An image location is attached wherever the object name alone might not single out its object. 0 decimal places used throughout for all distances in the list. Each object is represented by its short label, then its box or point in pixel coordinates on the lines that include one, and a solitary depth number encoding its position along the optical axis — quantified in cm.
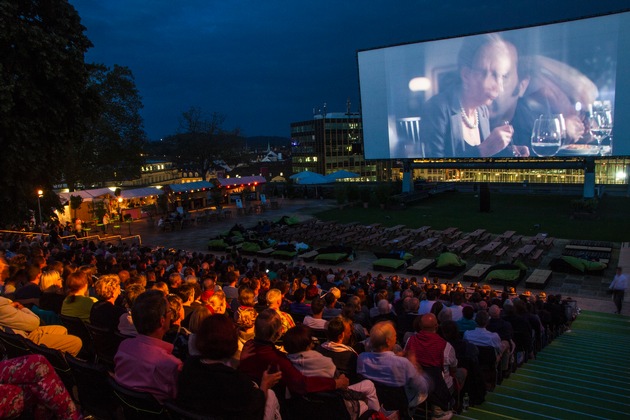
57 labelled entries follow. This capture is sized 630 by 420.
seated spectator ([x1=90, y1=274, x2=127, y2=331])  479
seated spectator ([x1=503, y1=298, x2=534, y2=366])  687
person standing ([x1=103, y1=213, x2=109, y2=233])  2617
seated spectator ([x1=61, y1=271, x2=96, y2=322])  527
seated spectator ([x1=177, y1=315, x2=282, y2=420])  288
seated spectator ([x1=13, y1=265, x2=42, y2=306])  618
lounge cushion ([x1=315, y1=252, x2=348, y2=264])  1767
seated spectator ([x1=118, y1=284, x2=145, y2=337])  462
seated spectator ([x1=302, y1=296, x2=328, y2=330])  545
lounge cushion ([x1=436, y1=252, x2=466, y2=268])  1572
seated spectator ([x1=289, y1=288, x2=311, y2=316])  681
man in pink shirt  314
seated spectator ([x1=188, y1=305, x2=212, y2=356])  411
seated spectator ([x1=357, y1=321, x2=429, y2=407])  382
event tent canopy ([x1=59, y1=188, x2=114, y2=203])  2761
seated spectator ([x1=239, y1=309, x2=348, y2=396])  327
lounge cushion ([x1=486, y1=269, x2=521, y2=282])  1420
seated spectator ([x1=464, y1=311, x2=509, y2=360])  556
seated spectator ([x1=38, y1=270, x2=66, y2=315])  585
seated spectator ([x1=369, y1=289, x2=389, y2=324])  703
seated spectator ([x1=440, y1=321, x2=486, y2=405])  478
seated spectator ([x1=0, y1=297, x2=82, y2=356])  425
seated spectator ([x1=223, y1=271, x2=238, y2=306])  828
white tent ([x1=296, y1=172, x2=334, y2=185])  3866
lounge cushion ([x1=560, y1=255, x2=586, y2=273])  1486
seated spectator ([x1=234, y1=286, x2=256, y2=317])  513
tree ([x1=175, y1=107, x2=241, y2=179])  5669
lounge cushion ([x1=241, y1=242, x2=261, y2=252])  1977
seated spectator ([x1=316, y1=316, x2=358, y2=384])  396
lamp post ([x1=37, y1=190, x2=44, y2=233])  1819
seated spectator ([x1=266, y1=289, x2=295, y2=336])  521
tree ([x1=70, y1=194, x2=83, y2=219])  2674
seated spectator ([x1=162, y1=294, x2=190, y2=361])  432
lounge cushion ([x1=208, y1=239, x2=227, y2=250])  2062
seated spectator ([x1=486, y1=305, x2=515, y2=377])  599
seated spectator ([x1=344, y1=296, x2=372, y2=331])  662
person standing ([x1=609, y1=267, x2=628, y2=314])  1120
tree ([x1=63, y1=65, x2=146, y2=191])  3466
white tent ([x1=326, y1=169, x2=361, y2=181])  3828
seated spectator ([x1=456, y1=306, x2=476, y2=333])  627
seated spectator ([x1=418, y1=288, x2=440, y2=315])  719
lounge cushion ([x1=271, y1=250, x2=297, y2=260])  1875
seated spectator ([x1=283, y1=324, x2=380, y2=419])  339
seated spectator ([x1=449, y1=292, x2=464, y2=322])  698
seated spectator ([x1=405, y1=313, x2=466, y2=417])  427
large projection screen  2984
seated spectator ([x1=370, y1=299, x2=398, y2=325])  664
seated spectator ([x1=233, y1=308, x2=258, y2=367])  432
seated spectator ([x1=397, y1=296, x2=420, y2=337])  632
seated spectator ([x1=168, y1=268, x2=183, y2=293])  759
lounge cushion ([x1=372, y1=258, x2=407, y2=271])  1627
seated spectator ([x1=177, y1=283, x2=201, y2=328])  593
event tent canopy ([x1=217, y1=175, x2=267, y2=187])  3794
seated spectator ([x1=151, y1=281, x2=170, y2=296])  679
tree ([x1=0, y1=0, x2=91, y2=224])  1225
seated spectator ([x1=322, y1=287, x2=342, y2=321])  650
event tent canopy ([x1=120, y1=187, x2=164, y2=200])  3042
